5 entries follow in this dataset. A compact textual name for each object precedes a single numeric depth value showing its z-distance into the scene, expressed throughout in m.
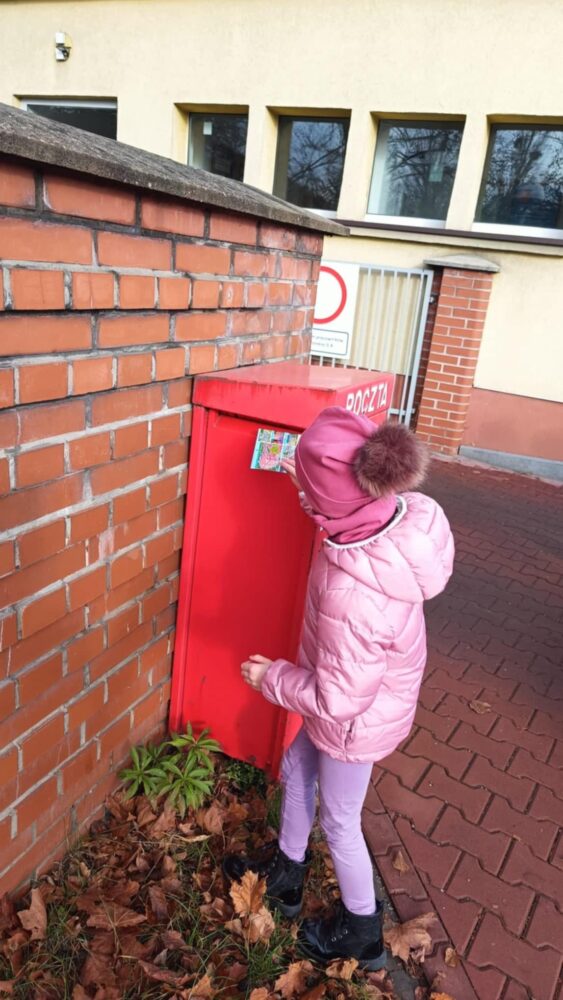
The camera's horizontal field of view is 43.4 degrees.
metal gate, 8.03
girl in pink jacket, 1.68
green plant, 2.48
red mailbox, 2.30
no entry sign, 8.27
